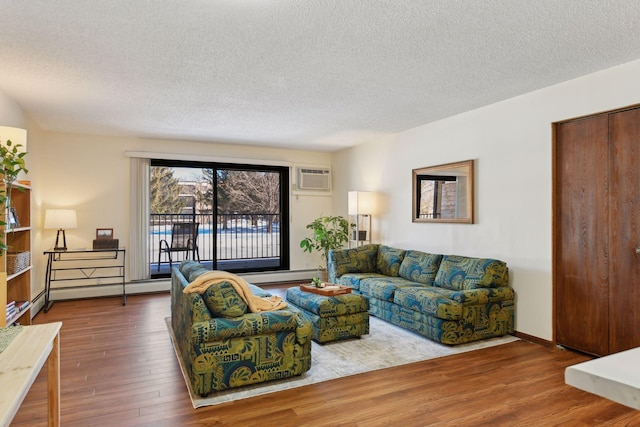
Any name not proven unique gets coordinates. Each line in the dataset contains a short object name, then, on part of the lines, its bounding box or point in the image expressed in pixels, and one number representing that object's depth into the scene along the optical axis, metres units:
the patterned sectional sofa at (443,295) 3.68
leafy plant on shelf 2.72
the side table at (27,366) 1.16
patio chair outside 6.57
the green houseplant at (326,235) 6.67
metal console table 5.52
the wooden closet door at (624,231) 3.12
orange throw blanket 2.79
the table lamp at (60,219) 5.21
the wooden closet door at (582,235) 3.34
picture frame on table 5.89
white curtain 6.06
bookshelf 3.34
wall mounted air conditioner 7.34
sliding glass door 6.56
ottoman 3.69
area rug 2.75
